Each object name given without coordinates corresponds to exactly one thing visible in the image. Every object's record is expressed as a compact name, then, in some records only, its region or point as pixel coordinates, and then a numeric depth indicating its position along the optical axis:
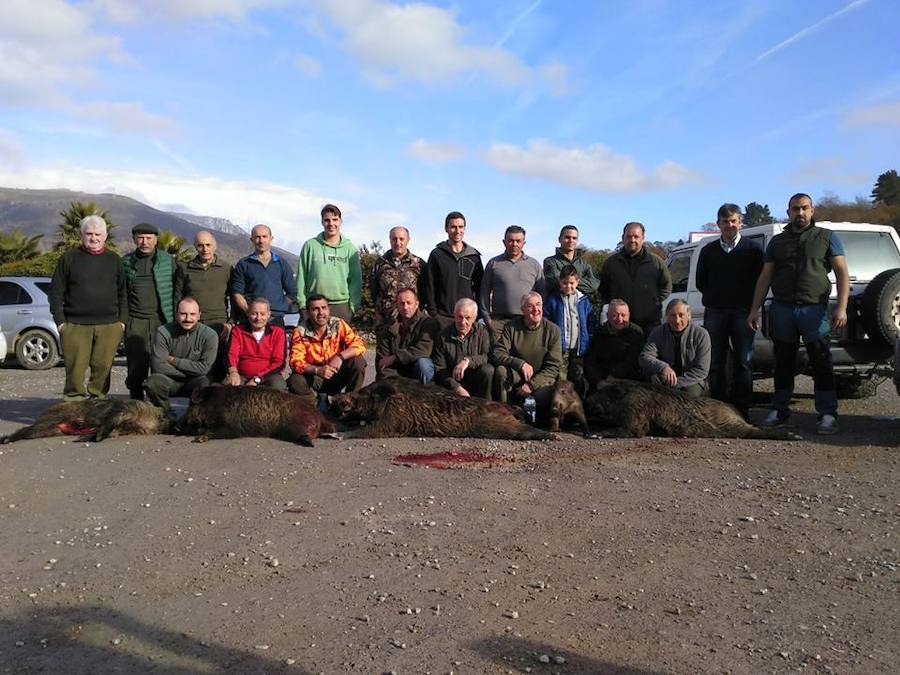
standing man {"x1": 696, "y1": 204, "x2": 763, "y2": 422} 8.00
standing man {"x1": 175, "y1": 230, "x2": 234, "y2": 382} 8.27
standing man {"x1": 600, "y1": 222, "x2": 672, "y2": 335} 8.32
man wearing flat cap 8.19
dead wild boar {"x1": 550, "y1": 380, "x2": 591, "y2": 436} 7.59
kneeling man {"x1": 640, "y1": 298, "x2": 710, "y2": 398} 7.67
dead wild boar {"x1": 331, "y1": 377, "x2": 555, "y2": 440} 7.28
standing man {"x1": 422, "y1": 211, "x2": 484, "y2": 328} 8.47
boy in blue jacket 8.37
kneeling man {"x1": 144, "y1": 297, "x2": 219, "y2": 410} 7.86
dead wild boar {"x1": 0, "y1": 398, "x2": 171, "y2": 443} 7.25
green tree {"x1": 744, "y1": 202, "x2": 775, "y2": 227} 48.22
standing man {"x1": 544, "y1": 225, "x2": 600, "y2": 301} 8.66
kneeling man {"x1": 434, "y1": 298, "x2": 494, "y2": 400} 7.91
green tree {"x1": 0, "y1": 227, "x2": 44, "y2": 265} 26.76
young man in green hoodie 8.34
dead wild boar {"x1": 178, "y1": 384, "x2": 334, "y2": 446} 7.18
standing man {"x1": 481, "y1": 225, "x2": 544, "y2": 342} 8.31
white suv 8.02
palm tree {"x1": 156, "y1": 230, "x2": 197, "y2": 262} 23.21
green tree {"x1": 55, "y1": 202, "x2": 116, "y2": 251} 27.67
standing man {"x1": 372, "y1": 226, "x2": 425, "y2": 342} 8.45
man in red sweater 8.04
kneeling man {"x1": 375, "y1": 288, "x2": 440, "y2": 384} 8.20
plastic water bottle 7.86
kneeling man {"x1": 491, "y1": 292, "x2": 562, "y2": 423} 7.88
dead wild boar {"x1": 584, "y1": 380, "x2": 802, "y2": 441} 7.29
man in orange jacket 8.09
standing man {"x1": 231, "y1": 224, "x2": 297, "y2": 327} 8.25
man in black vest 7.40
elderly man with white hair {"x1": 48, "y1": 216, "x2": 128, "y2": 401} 7.79
